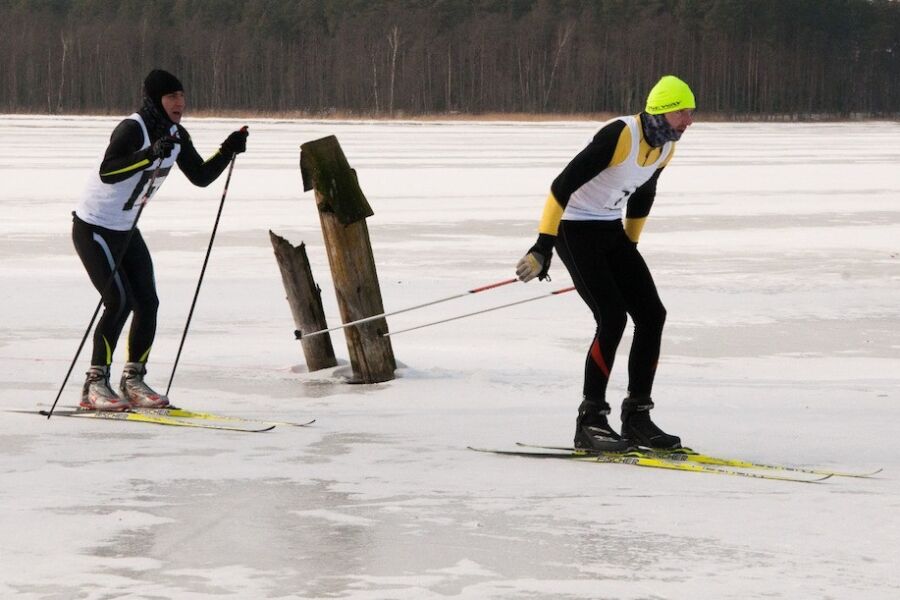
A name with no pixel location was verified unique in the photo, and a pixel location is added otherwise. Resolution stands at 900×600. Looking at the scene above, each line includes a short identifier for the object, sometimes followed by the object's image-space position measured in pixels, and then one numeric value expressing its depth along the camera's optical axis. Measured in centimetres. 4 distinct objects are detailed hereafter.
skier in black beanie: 1228
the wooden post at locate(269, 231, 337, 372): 1509
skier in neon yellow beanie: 1064
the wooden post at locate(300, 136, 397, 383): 1455
